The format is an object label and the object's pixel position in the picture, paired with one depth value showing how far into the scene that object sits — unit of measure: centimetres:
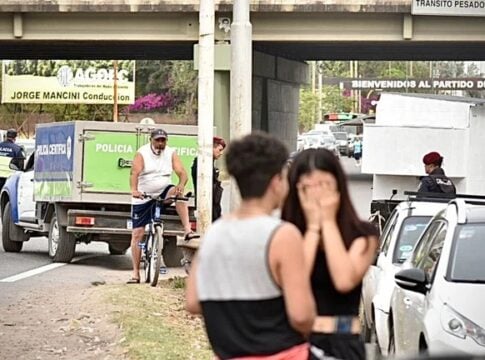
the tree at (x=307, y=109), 11069
